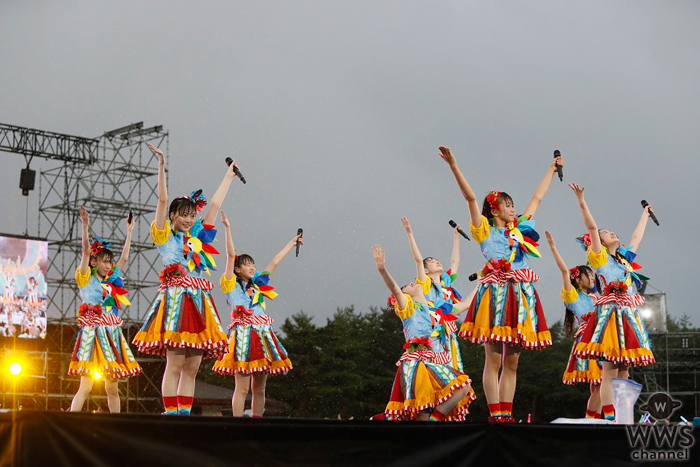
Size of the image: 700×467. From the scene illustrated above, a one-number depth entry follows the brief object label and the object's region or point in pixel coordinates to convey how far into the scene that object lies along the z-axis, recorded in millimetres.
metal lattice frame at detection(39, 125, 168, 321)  18562
